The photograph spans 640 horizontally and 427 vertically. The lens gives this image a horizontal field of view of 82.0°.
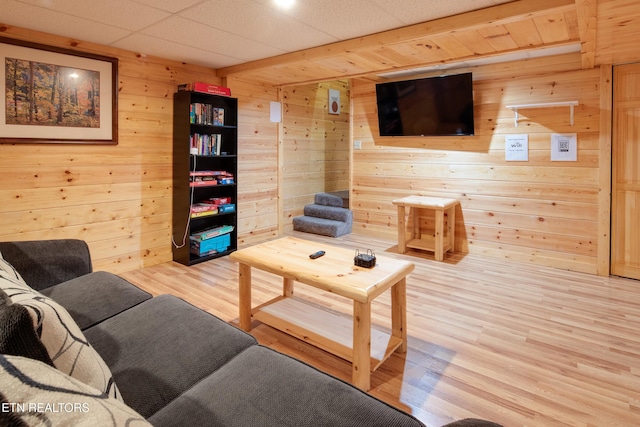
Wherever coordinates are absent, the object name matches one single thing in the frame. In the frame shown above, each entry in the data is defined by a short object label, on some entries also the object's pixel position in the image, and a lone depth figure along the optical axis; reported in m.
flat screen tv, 4.25
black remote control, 2.36
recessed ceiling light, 2.43
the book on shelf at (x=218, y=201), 4.32
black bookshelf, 3.93
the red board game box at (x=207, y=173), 3.95
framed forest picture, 2.94
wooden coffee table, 1.88
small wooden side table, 4.17
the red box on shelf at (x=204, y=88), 3.85
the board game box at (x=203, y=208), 4.05
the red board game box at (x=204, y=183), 3.93
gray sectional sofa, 0.55
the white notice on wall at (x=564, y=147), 3.77
